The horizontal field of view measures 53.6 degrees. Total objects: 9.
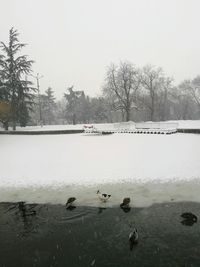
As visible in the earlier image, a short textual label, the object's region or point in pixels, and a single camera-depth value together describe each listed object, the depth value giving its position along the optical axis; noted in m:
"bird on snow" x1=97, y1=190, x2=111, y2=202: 8.40
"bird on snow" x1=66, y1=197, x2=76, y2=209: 8.36
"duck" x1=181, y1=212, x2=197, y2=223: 6.80
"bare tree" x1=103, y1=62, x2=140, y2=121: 36.65
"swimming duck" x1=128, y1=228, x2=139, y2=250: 5.92
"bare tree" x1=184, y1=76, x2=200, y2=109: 46.97
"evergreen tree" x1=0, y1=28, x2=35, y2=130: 29.56
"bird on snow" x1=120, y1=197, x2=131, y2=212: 7.91
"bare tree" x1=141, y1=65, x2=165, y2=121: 41.35
